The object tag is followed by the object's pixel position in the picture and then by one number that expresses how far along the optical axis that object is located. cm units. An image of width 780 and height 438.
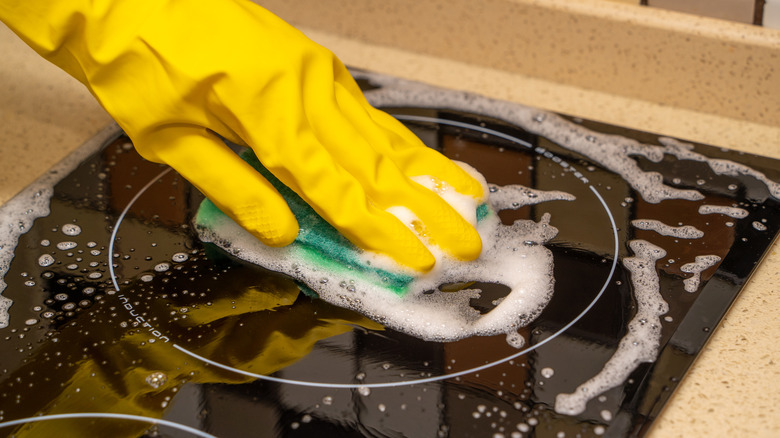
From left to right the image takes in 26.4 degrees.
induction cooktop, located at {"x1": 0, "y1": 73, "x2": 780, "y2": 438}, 64
